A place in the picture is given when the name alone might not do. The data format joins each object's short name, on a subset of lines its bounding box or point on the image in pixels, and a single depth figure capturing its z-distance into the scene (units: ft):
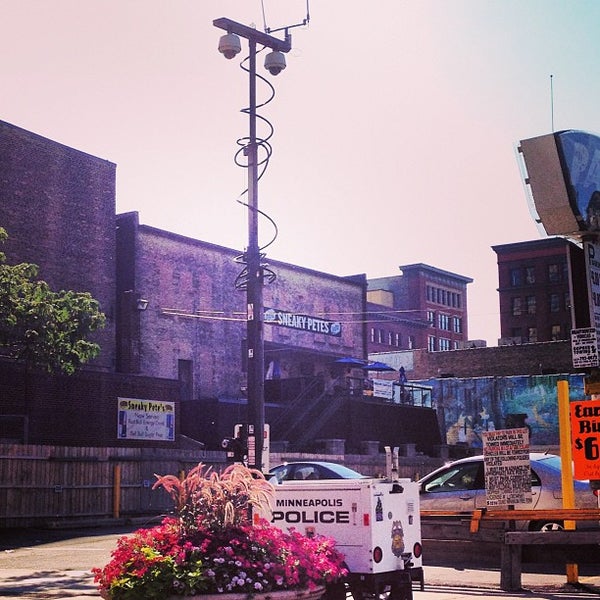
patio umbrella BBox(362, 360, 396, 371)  188.55
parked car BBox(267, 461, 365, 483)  75.92
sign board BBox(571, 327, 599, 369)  39.06
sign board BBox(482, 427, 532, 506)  48.57
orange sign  40.91
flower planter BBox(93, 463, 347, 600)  25.29
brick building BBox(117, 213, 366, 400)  155.94
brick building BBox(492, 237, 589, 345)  312.09
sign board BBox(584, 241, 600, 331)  39.88
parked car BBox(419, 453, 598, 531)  57.57
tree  102.94
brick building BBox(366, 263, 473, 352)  314.76
